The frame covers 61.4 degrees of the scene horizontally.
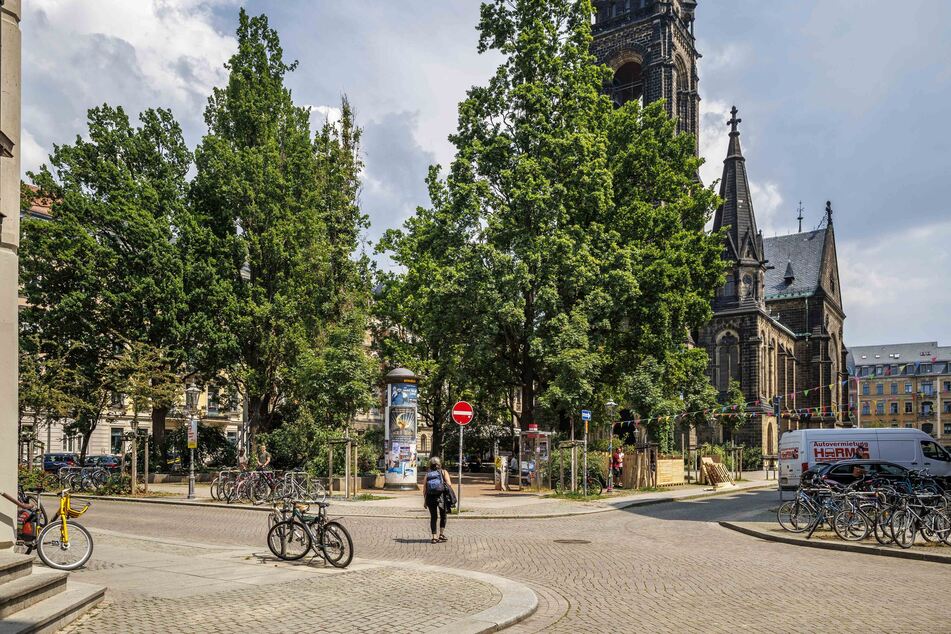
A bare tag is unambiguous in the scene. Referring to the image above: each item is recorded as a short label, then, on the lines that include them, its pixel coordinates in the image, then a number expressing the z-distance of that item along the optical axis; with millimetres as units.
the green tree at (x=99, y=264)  32406
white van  27188
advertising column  27000
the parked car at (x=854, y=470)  22188
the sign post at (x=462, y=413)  20516
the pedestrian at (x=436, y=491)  14578
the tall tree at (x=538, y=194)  30500
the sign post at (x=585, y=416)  26036
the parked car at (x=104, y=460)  39469
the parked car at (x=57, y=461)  35281
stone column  9219
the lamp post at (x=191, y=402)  27666
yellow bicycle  10438
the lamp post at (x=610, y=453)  30234
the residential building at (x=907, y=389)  122062
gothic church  68062
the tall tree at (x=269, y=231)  35531
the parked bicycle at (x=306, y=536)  11148
